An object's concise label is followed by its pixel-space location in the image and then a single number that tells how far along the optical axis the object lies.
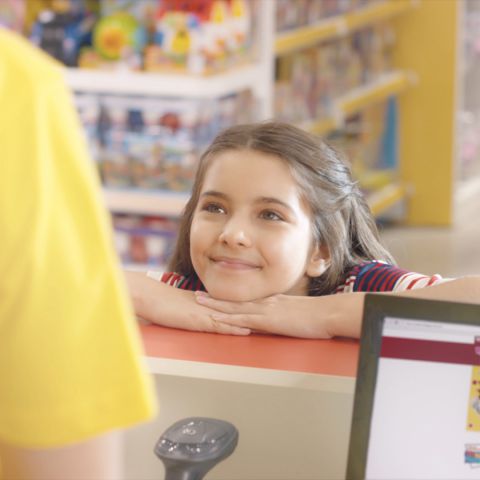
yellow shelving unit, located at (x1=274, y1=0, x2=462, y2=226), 6.21
